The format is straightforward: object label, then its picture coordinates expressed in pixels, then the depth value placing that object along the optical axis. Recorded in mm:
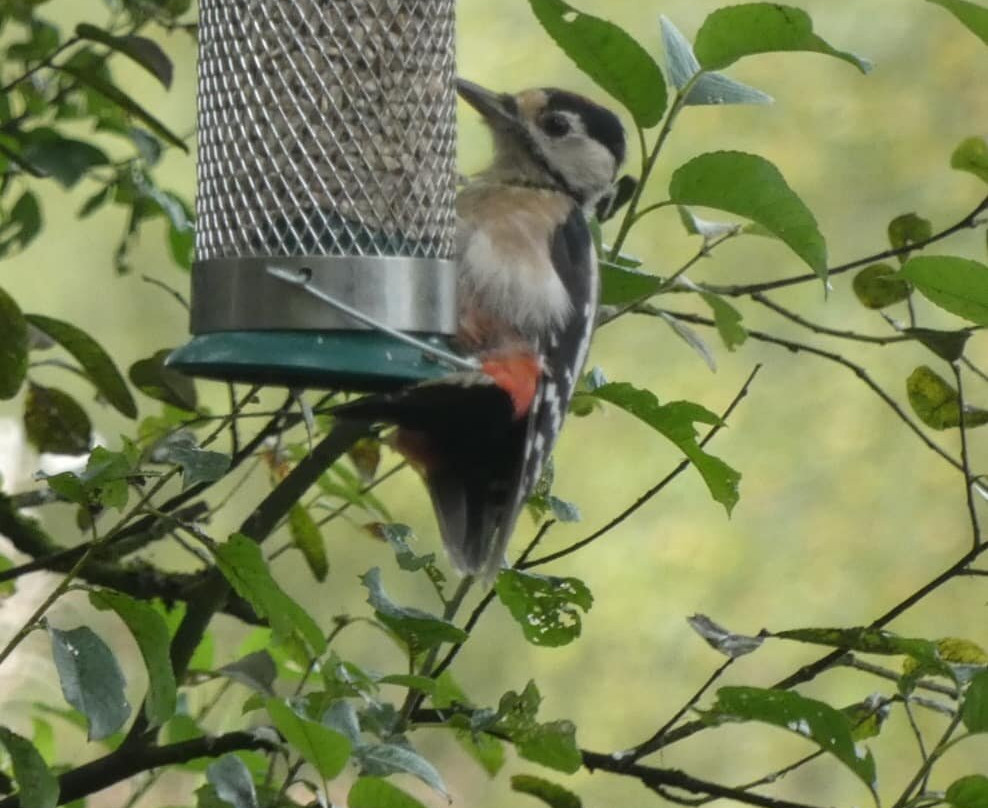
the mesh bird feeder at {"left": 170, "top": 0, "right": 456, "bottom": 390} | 6580
